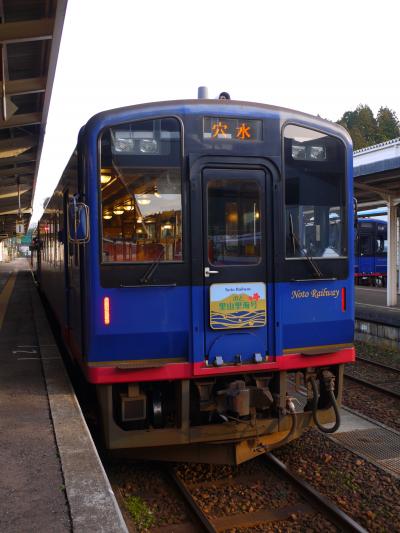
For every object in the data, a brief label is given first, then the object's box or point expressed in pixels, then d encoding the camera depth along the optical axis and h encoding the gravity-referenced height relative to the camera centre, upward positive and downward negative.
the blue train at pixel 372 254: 28.05 -0.18
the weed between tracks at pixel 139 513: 4.47 -2.17
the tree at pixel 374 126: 67.16 +15.67
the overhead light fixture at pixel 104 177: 4.67 +0.66
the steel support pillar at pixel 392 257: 15.16 -0.20
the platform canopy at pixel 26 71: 10.53 +4.33
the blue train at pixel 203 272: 4.67 -0.17
